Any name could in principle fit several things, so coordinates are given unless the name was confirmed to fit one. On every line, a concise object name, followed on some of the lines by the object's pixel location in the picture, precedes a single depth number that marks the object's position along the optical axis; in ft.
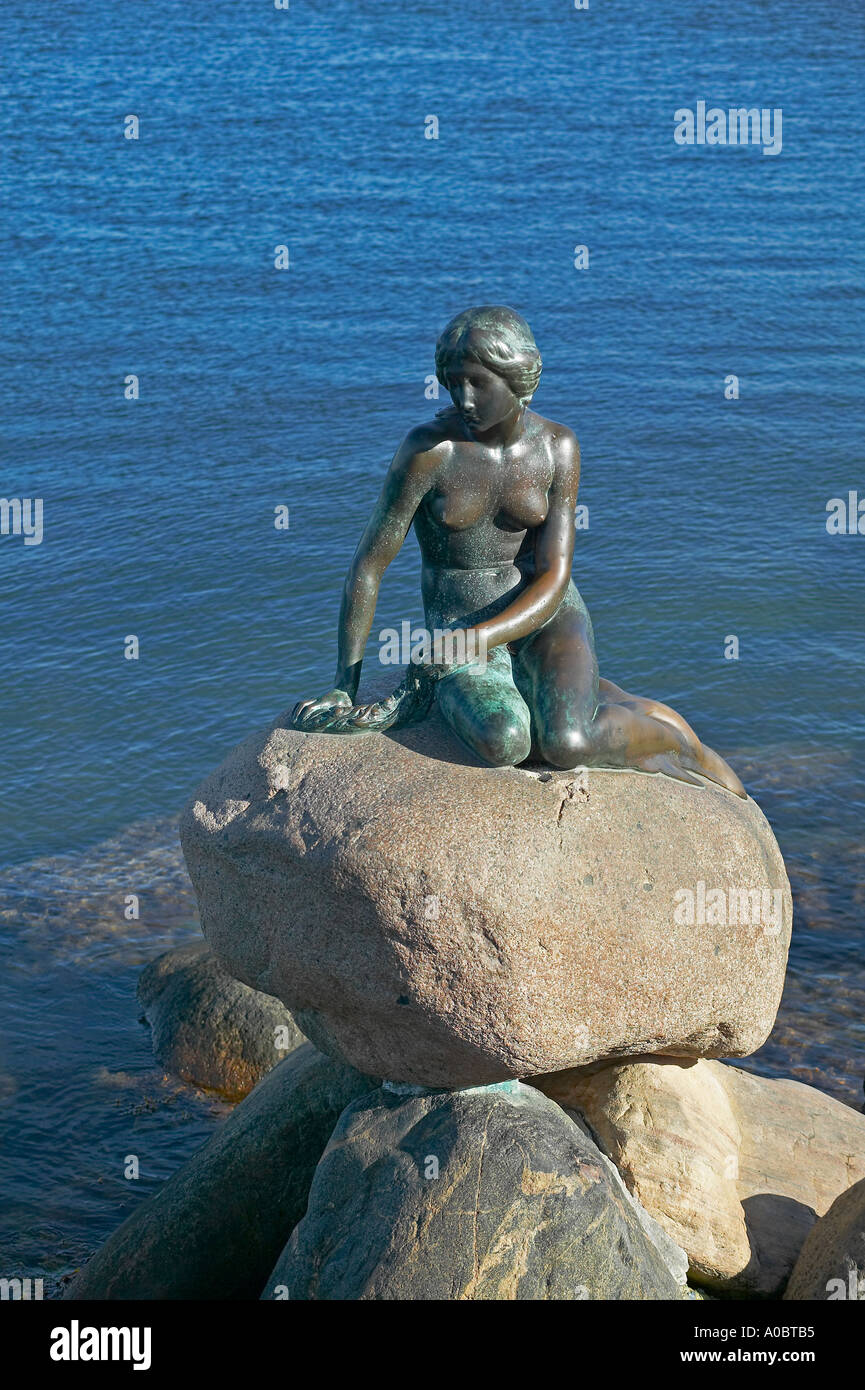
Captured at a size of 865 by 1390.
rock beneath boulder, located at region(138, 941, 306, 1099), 37.55
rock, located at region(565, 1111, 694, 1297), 26.62
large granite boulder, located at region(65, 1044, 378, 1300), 28.68
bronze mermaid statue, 25.13
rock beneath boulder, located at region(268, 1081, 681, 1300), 24.27
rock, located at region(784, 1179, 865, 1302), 25.81
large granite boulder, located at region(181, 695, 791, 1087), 23.82
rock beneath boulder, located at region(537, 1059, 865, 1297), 28.48
